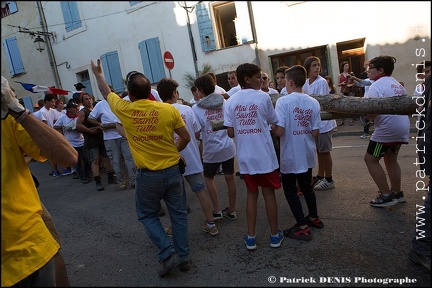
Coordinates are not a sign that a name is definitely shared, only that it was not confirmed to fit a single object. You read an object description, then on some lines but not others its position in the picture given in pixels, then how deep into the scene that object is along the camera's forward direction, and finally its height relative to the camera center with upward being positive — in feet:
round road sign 26.01 +2.32
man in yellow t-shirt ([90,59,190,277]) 8.39 -1.83
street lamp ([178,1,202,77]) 34.13 +2.87
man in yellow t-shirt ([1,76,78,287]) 4.65 -1.38
